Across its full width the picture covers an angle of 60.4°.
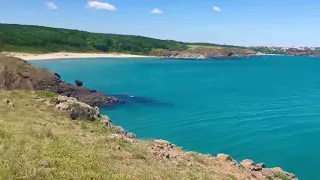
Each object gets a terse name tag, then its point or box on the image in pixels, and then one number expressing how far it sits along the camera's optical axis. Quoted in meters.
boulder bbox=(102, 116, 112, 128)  30.99
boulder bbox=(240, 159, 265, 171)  28.85
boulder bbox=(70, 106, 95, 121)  29.38
